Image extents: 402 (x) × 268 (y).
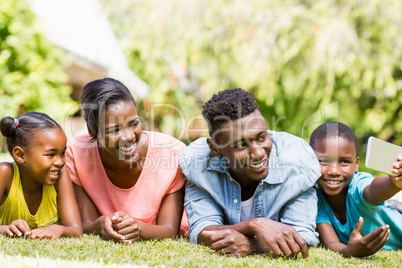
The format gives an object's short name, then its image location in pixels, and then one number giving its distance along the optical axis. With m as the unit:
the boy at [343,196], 3.64
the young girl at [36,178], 3.61
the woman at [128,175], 3.78
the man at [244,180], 3.24
